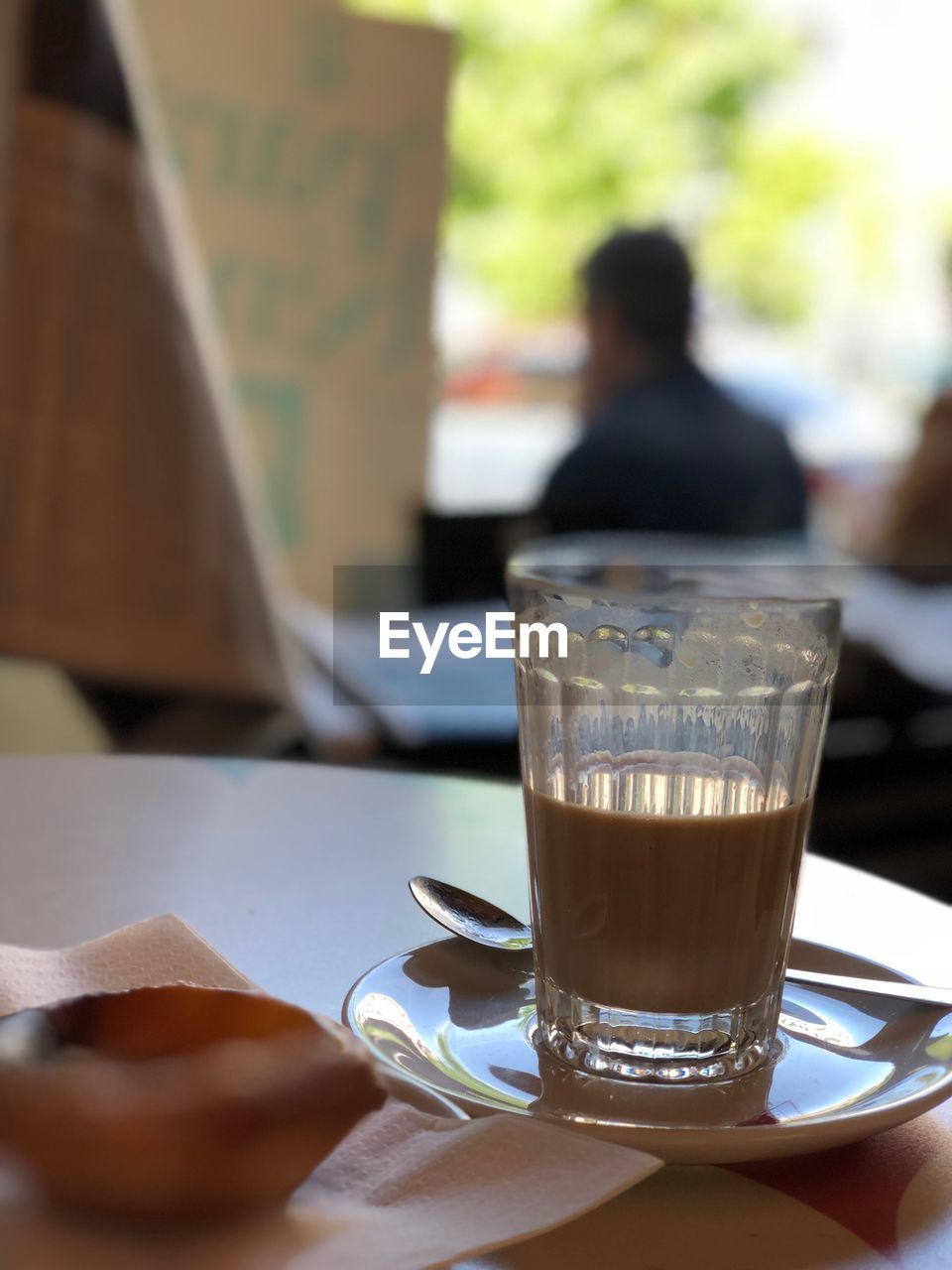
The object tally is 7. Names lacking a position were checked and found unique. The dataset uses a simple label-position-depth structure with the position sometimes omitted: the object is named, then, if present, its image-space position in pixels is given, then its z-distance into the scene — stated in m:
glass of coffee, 0.42
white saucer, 0.34
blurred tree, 5.39
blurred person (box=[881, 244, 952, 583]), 3.20
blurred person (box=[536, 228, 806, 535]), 2.61
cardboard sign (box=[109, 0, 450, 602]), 2.98
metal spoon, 0.45
